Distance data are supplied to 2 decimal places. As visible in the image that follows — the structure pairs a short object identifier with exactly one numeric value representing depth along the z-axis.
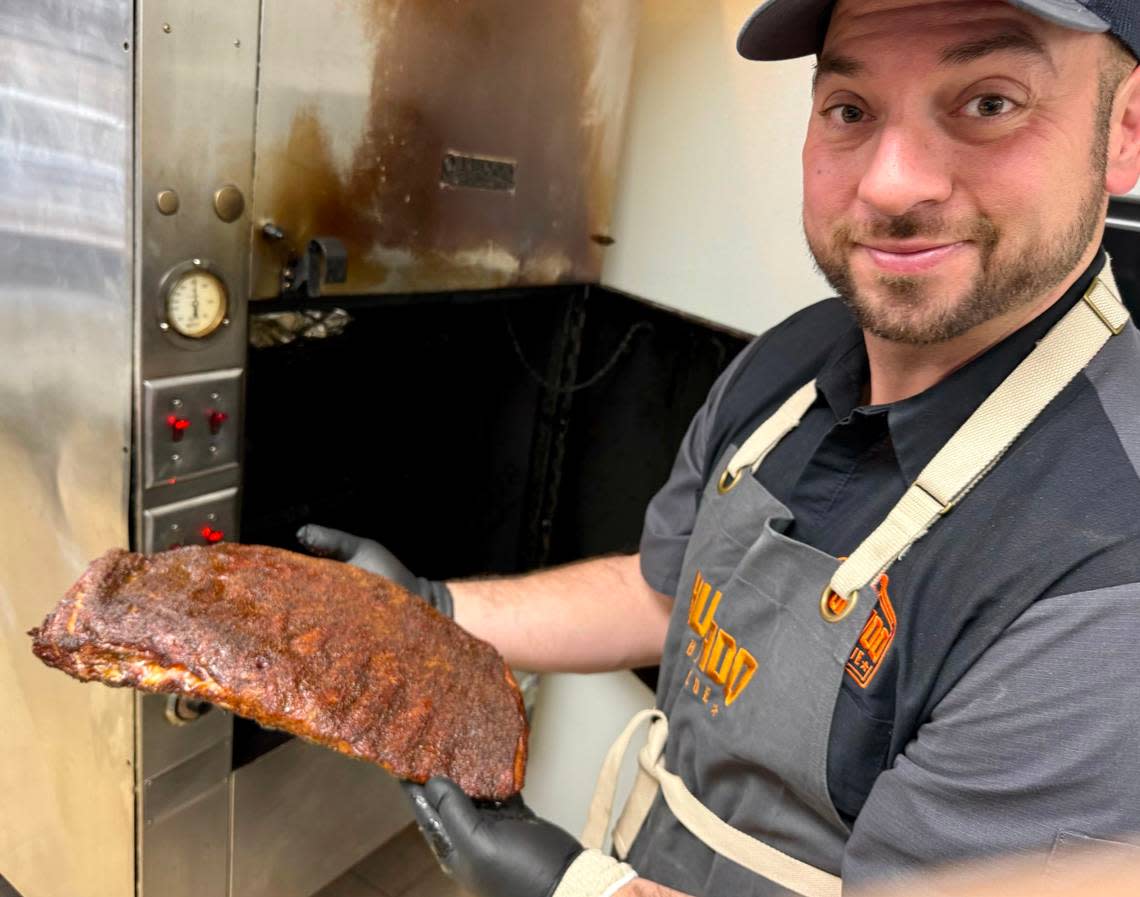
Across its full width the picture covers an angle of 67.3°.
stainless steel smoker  1.04
